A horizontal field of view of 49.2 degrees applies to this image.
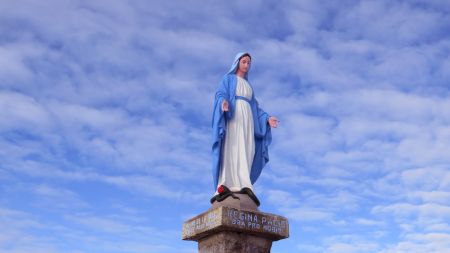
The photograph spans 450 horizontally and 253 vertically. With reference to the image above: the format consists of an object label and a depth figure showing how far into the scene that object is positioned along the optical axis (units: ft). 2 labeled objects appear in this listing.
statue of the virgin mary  29.60
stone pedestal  26.55
